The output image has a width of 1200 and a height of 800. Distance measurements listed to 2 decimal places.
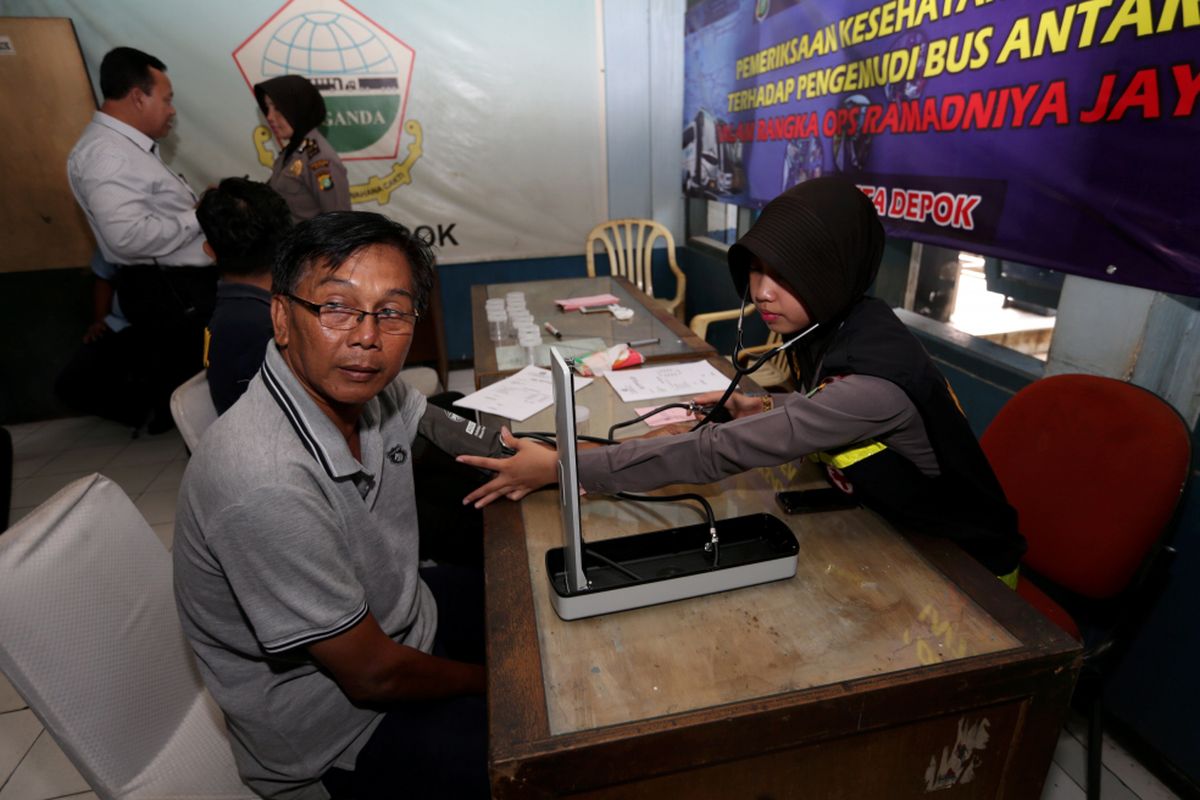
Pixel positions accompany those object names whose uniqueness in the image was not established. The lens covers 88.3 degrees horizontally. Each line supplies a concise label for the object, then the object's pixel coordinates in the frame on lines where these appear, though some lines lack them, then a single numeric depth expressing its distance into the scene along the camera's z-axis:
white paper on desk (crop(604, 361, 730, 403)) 1.61
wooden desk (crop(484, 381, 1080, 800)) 0.68
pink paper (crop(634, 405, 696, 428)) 1.42
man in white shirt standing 2.53
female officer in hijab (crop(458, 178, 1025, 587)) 1.00
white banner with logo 3.42
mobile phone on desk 1.07
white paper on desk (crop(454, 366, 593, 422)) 1.52
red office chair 1.06
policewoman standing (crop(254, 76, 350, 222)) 2.92
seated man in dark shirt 1.44
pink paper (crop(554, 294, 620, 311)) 2.62
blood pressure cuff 1.30
